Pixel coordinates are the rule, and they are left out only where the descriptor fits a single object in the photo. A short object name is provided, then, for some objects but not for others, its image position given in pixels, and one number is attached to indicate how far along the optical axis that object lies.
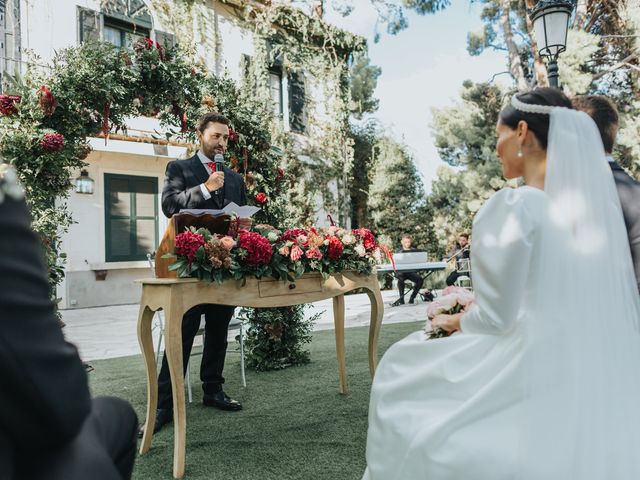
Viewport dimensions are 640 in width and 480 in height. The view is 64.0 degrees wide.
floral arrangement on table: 3.00
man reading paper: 3.76
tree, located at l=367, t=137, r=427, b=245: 16.05
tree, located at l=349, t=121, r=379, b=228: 16.81
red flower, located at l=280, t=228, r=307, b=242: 3.64
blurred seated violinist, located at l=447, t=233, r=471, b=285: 11.57
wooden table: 2.89
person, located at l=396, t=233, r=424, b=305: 11.38
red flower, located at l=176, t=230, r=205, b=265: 2.96
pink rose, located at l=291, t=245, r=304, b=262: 3.42
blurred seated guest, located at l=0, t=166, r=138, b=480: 0.80
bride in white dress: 1.49
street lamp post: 6.07
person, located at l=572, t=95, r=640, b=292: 2.11
